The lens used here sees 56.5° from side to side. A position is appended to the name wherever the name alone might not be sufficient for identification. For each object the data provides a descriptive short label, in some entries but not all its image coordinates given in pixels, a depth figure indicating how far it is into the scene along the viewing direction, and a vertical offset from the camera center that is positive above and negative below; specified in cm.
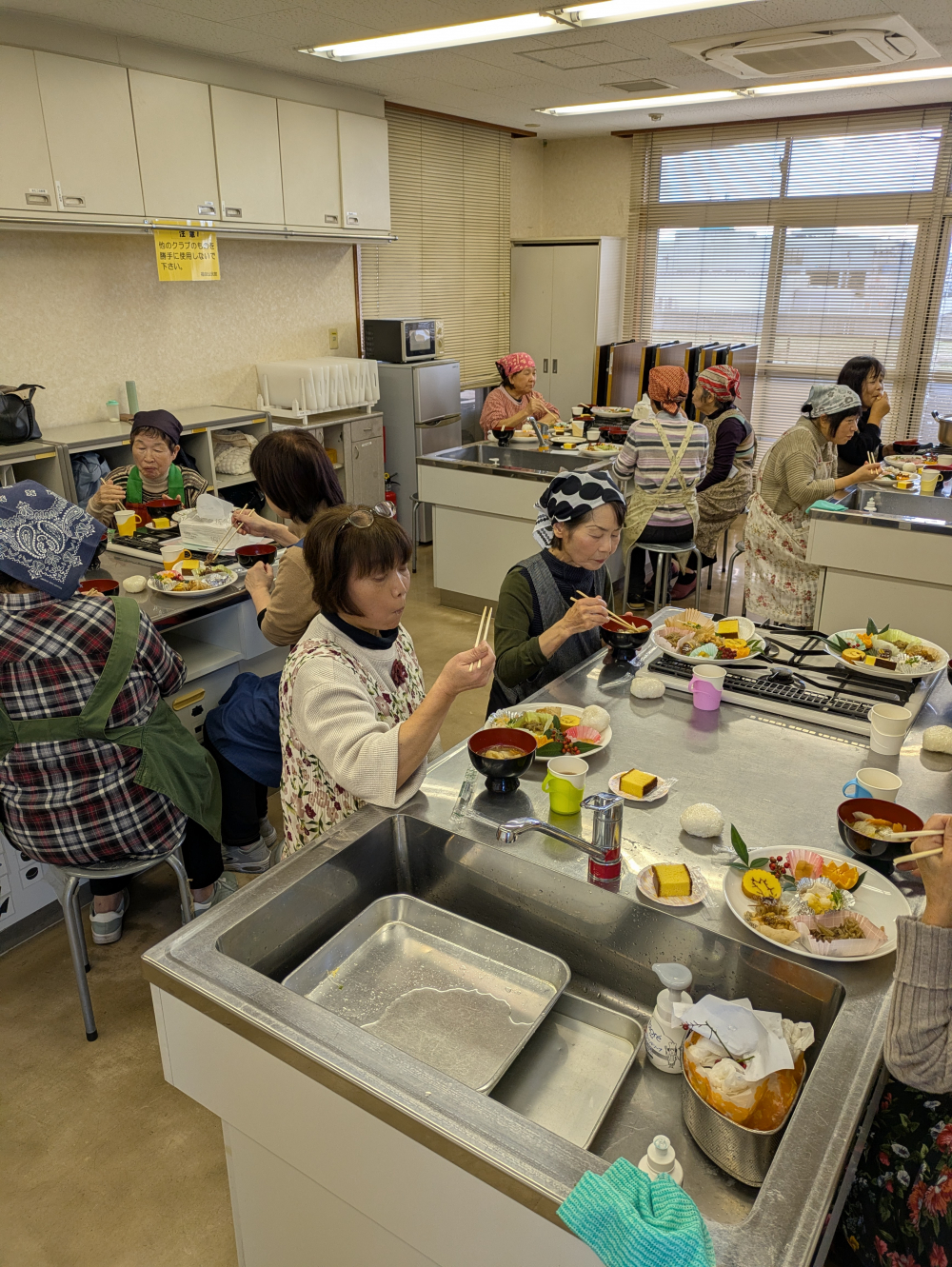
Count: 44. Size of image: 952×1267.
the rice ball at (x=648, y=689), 223 -90
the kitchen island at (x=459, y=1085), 107 -97
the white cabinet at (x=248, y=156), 479 +80
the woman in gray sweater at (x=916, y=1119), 115 -122
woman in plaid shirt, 207 -87
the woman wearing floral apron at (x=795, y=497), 414 -85
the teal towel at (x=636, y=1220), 92 -91
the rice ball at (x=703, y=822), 166 -91
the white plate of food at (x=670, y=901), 149 -93
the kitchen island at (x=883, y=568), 364 -103
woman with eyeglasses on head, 168 -70
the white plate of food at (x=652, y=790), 177 -92
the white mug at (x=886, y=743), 195 -90
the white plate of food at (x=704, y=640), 238 -87
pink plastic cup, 217 -88
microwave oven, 625 -20
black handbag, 414 -49
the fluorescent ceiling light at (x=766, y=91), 531 +132
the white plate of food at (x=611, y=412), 639 -70
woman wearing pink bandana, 591 -57
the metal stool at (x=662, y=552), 472 -125
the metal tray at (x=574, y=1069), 135 -115
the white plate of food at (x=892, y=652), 231 -88
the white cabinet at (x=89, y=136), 402 +77
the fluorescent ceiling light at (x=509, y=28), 377 +122
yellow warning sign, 467 +27
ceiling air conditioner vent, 408 +121
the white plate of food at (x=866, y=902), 145 -94
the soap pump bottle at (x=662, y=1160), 106 -96
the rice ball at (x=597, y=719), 202 -88
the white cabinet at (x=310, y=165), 519 +82
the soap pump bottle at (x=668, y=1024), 133 -103
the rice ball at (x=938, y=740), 195 -90
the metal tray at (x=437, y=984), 142 -110
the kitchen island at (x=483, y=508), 498 -108
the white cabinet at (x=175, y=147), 439 +79
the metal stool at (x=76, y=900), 221 -140
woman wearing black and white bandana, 240 -73
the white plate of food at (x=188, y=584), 294 -88
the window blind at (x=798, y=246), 674 +49
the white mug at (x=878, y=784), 177 -90
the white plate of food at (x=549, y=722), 195 -89
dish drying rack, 560 -47
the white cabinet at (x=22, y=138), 384 +71
